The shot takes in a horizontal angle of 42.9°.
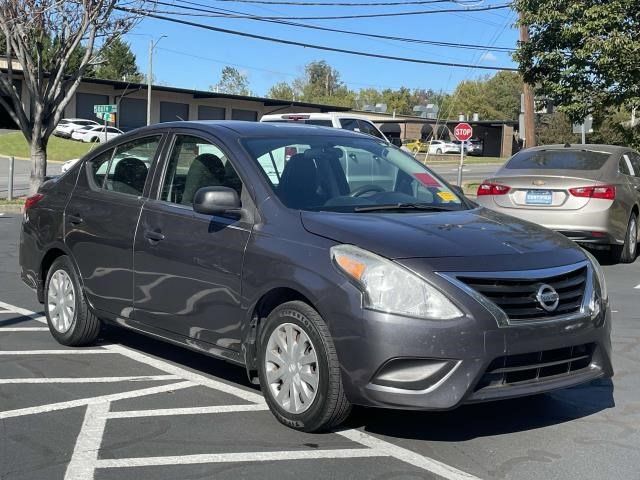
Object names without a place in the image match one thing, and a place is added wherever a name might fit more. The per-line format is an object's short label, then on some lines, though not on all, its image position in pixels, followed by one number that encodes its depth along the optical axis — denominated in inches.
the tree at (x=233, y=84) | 4653.1
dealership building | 2197.3
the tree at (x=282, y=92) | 4816.4
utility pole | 1006.4
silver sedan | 415.5
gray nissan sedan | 156.9
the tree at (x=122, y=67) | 2989.7
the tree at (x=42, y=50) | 684.7
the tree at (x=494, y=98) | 3929.6
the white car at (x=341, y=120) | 635.5
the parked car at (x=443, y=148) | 2682.1
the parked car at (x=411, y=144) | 1948.1
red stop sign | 982.4
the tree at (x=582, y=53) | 674.8
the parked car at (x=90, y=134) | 1873.8
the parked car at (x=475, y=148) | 2994.6
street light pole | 1896.2
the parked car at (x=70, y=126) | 1911.9
